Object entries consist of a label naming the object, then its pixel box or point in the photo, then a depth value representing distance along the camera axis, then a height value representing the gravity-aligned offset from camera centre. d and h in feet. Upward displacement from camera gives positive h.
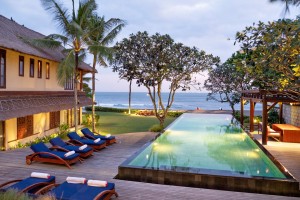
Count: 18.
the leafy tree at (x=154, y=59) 61.87 +9.18
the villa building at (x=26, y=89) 41.55 +1.30
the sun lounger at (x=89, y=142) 41.29 -7.08
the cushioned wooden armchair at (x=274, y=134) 50.06 -6.65
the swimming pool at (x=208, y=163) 26.21 -8.11
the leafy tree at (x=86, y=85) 111.96 +4.97
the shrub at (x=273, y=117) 72.35 -5.10
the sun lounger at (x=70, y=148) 35.47 -7.02
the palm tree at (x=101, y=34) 50.90 +13.29
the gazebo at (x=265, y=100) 46.77 -0.27
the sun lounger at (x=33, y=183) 22.02 -7.42
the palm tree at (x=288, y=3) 20.59 +7.33
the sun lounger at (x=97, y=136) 45.62 -6.95
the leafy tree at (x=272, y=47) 20.68 +4.24
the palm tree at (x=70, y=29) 47.80 +12.22
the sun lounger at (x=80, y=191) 20.47 -7.56
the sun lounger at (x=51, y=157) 32.01 -7.35
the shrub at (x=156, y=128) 63.86 -7.52
